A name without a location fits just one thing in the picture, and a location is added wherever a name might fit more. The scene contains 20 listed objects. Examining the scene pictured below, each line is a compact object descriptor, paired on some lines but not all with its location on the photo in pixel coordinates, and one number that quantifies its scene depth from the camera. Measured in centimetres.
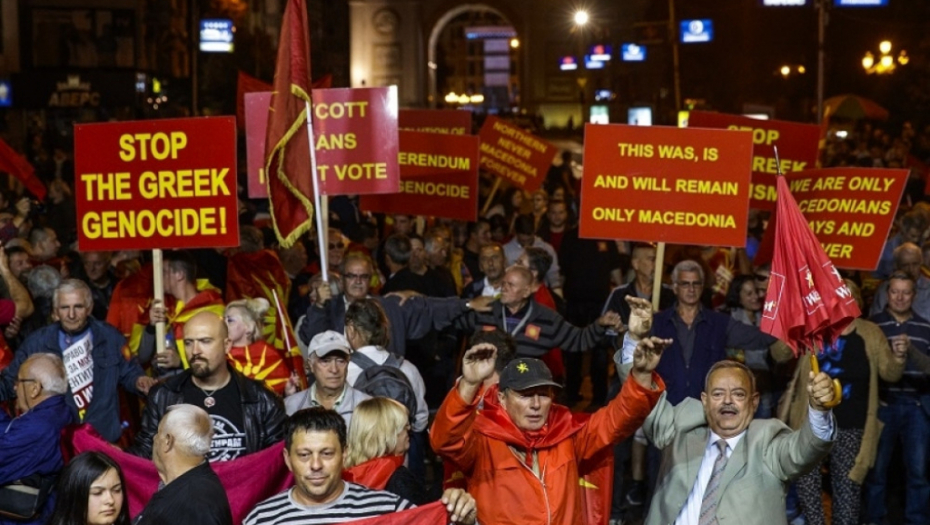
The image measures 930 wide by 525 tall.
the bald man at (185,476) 558
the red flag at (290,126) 944
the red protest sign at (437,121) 1547
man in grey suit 609
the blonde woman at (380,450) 650
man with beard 706
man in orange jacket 608
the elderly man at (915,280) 1068
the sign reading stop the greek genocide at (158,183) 902
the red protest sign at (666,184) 964
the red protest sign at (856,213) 1075
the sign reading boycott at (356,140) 1086
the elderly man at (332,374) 745
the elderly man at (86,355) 857
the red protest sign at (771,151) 1230
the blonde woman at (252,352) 877
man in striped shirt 564
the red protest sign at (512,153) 1716
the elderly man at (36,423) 695
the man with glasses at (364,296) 1003
